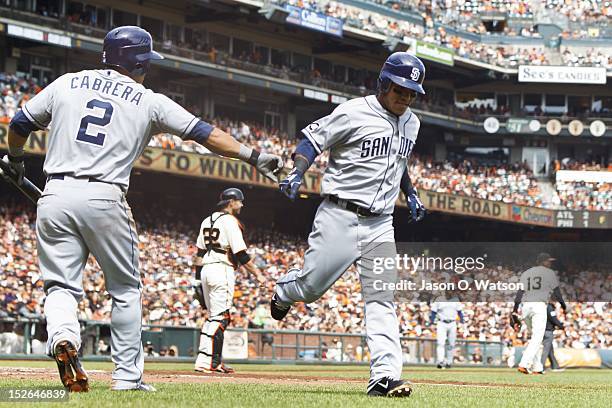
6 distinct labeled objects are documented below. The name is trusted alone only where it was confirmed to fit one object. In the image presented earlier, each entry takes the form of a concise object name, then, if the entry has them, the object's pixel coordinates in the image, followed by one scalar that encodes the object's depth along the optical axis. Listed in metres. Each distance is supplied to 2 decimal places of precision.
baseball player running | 7.18
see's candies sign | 50.81
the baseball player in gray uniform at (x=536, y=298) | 16.86
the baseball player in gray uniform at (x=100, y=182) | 6.18
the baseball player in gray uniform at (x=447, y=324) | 21.14
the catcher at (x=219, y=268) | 12.09
